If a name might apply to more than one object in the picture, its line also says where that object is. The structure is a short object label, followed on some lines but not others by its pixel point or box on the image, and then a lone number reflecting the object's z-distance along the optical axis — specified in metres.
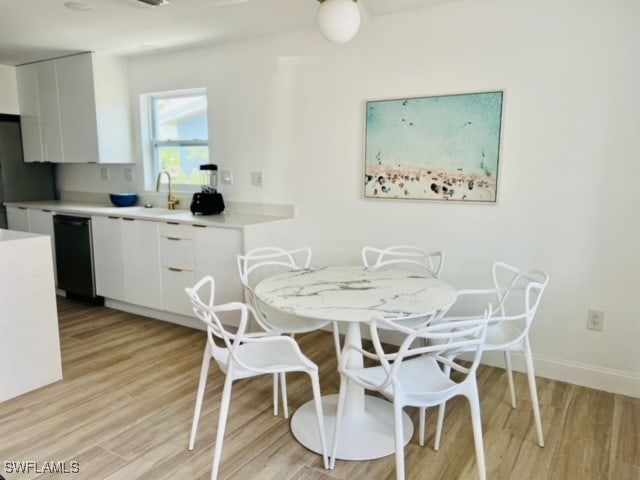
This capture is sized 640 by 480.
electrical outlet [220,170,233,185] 3.85
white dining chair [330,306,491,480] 1.53
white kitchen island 2.49
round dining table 1.83
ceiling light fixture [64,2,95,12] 2.78
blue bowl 4.31
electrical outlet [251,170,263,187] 3.69
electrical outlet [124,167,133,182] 4.51
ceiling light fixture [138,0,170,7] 2.68
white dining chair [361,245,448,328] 2.31
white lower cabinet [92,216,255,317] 3.27
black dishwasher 4.03
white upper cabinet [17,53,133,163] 4.14
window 4.07
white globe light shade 2.00
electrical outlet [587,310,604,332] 2.60
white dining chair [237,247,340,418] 2.32
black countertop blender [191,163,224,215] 3.65
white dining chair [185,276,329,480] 1.75
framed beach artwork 2.77
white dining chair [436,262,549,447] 2.05
